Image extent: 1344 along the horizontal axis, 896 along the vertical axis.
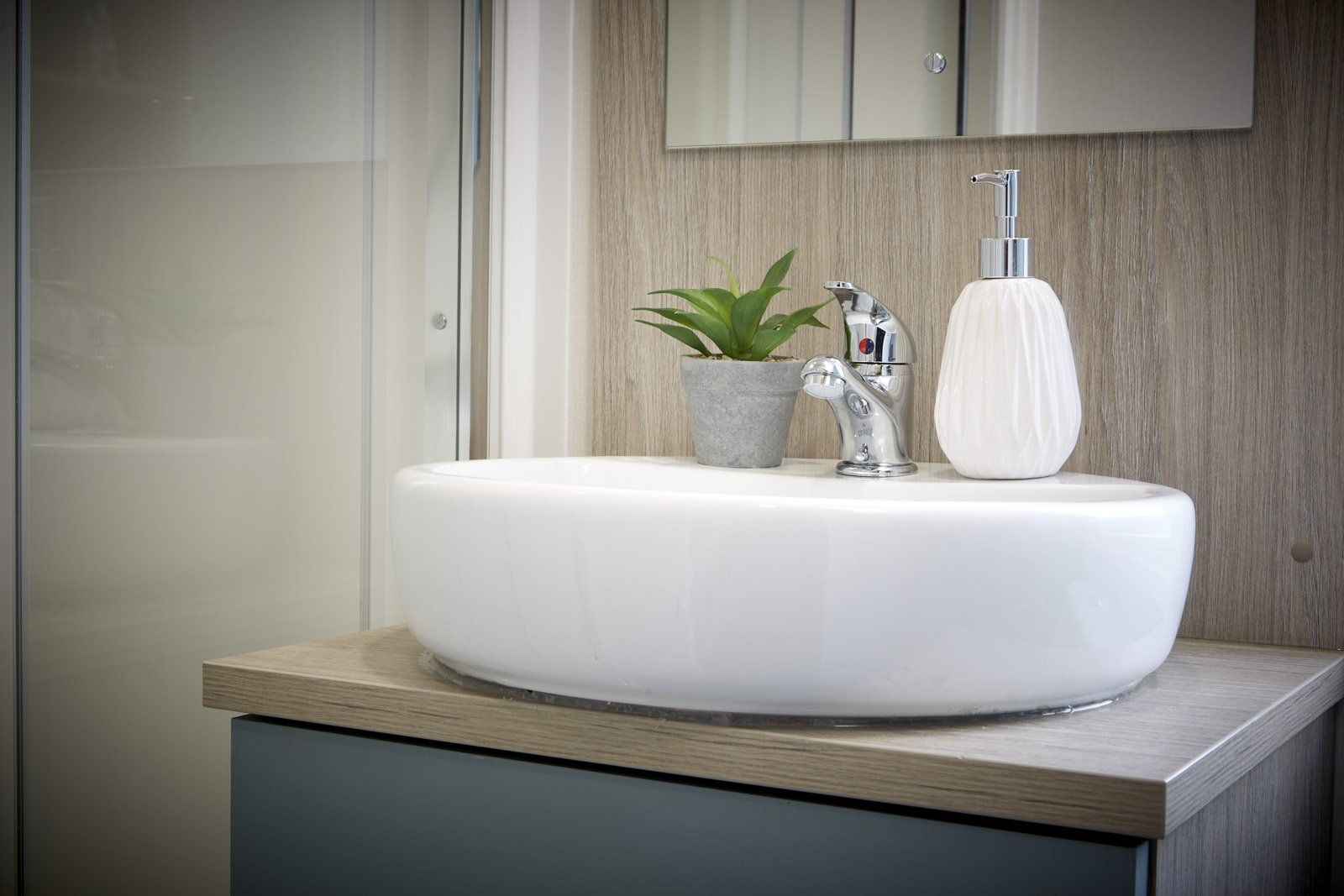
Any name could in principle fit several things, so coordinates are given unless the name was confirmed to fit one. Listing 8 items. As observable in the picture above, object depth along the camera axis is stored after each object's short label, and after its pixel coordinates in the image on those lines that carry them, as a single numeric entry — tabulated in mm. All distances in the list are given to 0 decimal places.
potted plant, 996
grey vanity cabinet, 600
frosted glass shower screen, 856
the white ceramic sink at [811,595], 616
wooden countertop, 583
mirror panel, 950
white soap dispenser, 887
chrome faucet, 967
